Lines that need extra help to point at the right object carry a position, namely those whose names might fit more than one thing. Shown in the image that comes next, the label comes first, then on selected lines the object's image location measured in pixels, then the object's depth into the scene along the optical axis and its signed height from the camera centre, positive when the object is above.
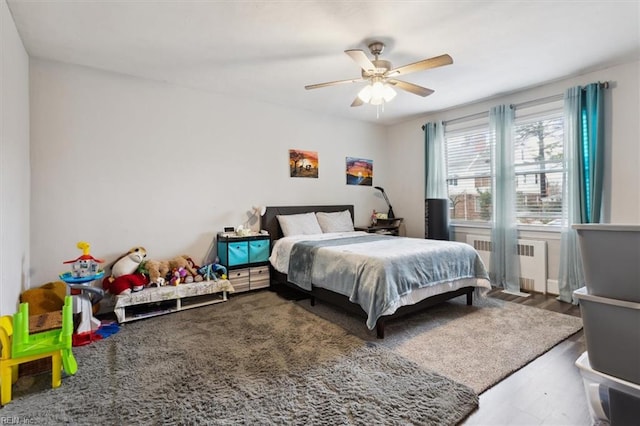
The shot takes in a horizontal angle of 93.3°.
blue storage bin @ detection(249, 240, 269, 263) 3.82 -0.48
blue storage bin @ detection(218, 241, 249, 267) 3.65 -0.49
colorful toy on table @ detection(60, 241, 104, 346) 2.48 -0.67
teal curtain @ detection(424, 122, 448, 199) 4.77 +0.80
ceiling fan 2.42 +1.20
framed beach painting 5.20 +0.73
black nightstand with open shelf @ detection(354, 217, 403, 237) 4.91 -0.25
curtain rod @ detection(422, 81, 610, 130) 3.22 +1.39
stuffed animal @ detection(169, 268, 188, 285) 3.22 -0.68
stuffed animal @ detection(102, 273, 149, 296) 2.90 -0.69
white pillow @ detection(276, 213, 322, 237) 4.14 -0.16
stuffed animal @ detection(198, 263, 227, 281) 3.47 -0.68
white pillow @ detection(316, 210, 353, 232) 4.53 -0.13
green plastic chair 1.74 -0.81
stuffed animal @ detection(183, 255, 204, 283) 3.37 -0.65
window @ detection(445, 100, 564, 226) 3.69 +0.62
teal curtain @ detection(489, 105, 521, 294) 3.93 +0.06
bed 2.49 -0.56
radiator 3.71 -0.66
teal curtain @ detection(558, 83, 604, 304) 3.21 +0.46
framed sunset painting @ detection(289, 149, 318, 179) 4.55 +0.77
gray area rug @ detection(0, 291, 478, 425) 1.60 -1.06
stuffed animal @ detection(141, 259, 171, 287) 3.14 -0.61
